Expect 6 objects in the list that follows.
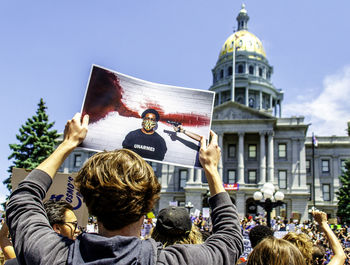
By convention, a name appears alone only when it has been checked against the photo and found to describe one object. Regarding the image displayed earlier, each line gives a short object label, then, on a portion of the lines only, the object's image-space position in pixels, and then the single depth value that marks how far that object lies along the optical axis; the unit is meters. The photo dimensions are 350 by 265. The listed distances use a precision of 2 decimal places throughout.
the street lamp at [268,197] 16.95
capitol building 48.94
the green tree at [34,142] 36.00
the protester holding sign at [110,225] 1.63
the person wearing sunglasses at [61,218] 3.45
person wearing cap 3.39
